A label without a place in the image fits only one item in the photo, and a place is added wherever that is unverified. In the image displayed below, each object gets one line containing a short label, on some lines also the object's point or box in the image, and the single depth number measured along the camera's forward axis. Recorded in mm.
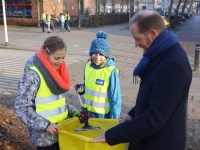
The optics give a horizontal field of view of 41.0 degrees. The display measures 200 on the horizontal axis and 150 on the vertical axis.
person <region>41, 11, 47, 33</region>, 23588
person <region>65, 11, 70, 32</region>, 24500
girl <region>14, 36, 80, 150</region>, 2264
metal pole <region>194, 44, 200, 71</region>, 8992
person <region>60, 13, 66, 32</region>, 23833
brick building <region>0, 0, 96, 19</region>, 34219
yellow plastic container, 1979
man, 1719
